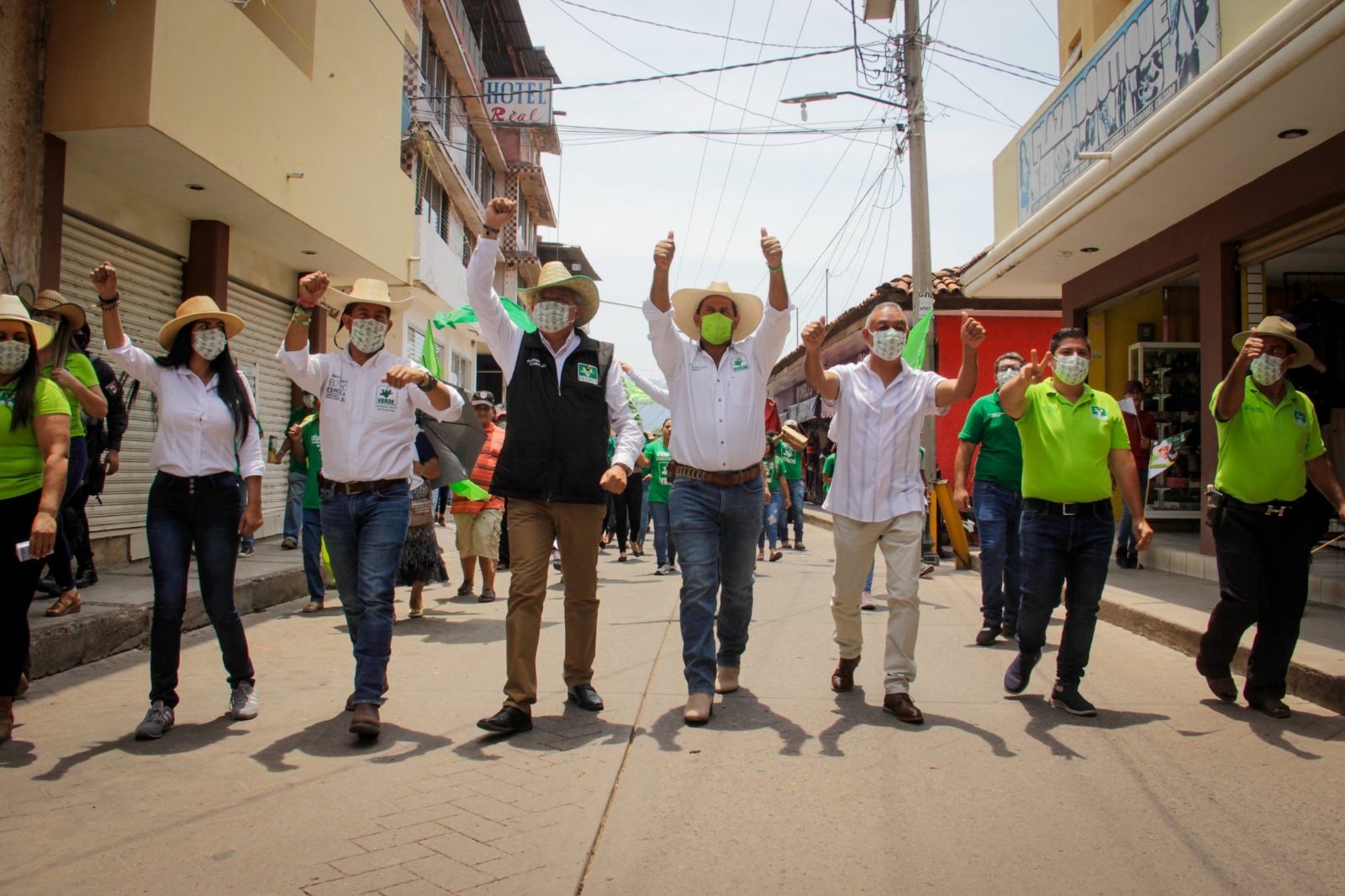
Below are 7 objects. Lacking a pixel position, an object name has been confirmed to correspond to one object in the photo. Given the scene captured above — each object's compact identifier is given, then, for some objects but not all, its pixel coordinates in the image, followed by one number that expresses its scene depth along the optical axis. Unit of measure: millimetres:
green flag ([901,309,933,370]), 7059
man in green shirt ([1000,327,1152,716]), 5055
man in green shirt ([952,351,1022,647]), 6953
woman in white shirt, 4641
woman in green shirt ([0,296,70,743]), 4504
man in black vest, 4652
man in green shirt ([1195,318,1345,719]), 5051
